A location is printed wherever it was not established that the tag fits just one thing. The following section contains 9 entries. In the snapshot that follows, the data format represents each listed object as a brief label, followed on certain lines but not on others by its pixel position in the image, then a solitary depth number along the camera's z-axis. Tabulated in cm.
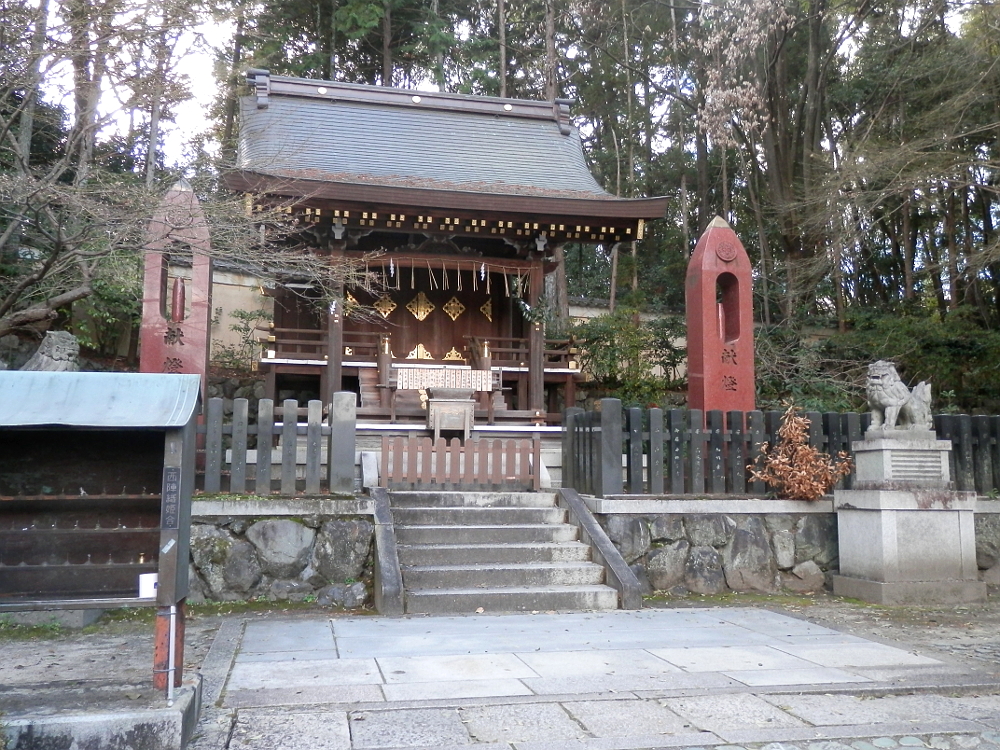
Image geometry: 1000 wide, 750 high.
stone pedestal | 786
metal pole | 382
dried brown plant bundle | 868
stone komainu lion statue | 812
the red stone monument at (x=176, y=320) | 976
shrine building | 1353
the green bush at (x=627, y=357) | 1627
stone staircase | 724
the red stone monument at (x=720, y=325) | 1045
